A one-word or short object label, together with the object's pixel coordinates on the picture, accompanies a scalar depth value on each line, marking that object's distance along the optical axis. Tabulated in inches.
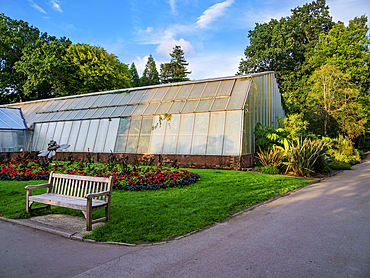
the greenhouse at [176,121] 558.9
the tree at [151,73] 2285.2
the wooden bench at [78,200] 188.7
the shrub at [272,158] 510.6
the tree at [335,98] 1032.8
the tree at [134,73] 2493.8
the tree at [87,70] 1354.6
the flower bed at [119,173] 336.5
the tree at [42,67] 1250.6
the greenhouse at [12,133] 822.5
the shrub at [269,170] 474.6
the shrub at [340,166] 592.7
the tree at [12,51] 1290.6
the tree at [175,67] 1967.3
